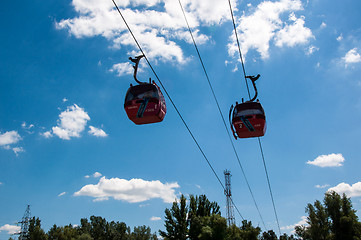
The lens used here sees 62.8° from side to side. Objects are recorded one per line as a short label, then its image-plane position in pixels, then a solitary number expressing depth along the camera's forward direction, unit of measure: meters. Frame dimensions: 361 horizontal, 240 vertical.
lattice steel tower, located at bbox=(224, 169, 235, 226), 58.95
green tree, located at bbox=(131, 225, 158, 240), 84.85
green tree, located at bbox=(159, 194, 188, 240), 43.75
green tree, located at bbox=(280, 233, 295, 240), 82.55
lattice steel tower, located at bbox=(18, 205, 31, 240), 82.12
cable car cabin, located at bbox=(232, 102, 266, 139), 15.52
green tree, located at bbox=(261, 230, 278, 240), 103.06
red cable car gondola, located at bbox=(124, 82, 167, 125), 13.06
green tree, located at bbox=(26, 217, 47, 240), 69.94
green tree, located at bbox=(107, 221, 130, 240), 77.44
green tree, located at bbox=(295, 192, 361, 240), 43.88
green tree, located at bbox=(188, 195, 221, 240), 43.59
